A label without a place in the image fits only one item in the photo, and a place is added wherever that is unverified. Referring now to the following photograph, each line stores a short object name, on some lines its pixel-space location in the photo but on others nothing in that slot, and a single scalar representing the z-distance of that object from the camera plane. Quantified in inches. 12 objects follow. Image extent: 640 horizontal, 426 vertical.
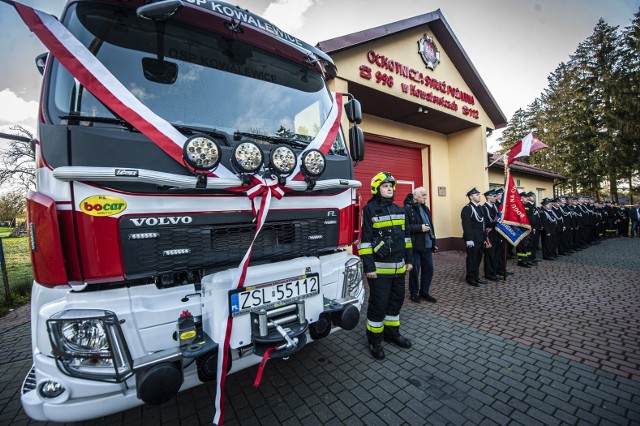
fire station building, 256.8
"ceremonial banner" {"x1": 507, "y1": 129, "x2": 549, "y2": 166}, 309.3
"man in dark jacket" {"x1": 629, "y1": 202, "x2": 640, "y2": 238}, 610.6
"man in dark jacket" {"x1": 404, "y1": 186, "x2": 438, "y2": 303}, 194.2
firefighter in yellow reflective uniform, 121.0
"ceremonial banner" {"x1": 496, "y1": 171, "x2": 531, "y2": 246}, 241.6
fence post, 215.3
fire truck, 59.6
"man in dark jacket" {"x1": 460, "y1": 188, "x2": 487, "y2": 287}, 230.4
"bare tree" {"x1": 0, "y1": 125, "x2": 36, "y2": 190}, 380.5
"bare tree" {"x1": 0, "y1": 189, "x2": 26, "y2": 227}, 472.1
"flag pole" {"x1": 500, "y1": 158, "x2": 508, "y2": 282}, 245.5
